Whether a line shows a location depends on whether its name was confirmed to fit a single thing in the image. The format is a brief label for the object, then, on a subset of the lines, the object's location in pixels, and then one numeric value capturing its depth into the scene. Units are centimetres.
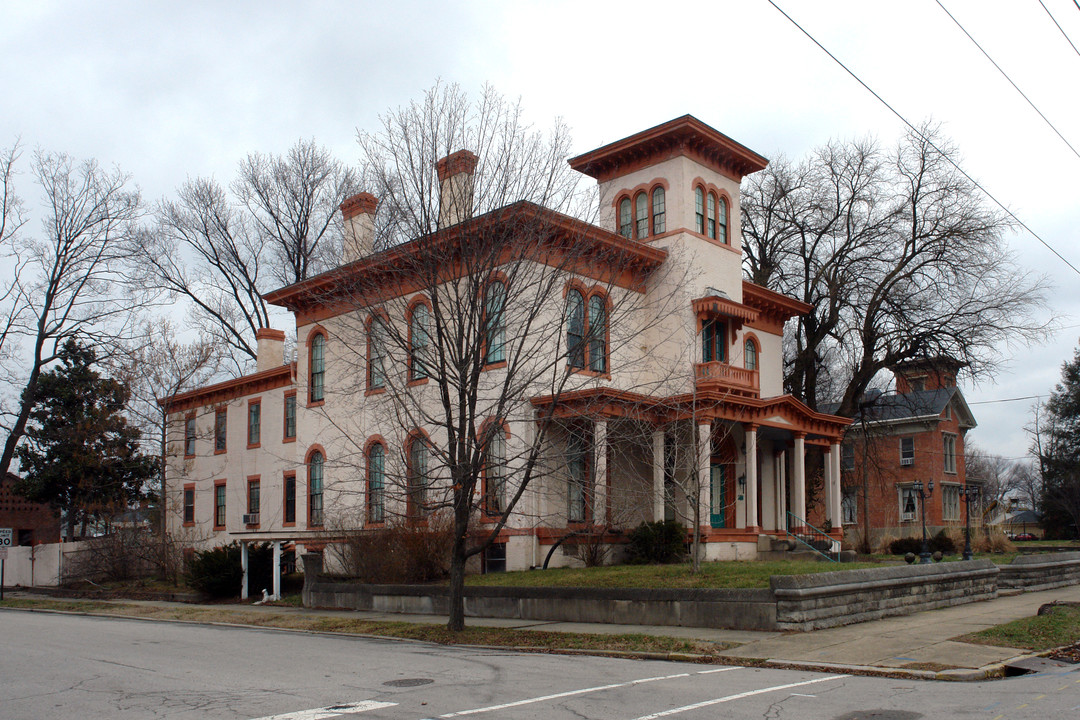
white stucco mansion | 2528
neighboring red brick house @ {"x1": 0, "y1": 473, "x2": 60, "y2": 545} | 4831
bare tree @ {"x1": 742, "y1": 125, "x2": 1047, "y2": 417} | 3438
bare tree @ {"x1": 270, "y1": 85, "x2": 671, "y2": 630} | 1662
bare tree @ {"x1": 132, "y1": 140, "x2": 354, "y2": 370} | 4998
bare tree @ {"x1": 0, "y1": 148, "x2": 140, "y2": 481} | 4147
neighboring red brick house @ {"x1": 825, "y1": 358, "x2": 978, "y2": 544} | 5522
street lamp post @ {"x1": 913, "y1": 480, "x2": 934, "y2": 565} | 2445
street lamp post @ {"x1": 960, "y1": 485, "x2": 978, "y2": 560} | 3159
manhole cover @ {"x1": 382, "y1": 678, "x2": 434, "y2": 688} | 1092
